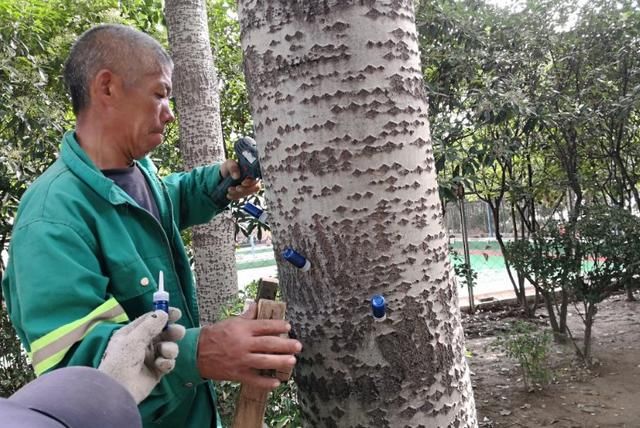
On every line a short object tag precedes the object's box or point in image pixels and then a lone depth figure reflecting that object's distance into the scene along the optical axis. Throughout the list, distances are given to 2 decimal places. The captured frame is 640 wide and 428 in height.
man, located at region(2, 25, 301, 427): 1.14
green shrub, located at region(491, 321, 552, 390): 4.96
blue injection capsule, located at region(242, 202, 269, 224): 1.74
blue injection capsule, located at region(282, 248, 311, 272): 1.28
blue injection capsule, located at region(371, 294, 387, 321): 1.21
